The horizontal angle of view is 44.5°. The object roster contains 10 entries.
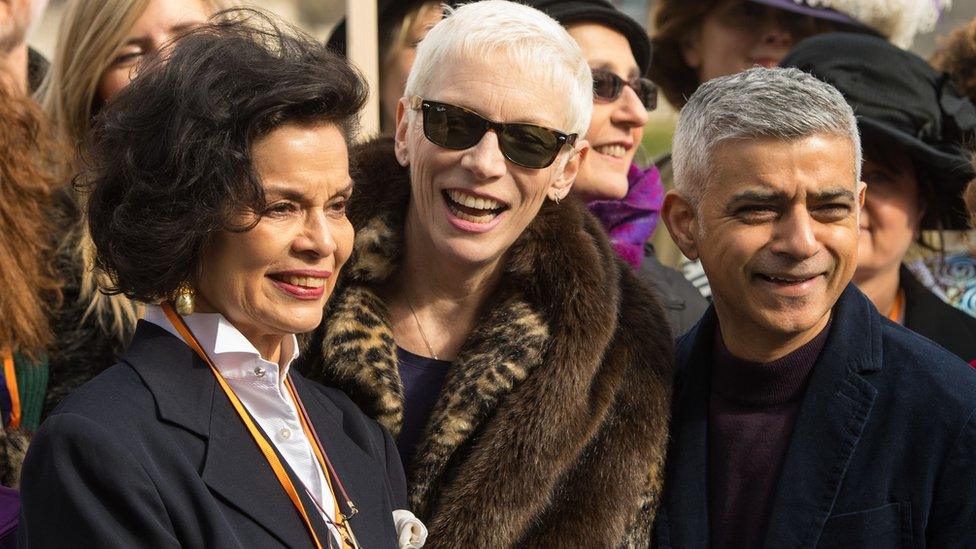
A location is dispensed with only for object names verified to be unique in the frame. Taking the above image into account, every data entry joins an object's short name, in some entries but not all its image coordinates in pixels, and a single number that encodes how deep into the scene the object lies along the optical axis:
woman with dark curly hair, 2.29
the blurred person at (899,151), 4.06
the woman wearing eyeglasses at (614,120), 4.35
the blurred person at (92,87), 3.56
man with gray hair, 2.71
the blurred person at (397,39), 4.52
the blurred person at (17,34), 3.89
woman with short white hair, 3.02
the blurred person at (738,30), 4.95
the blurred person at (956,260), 4.73
